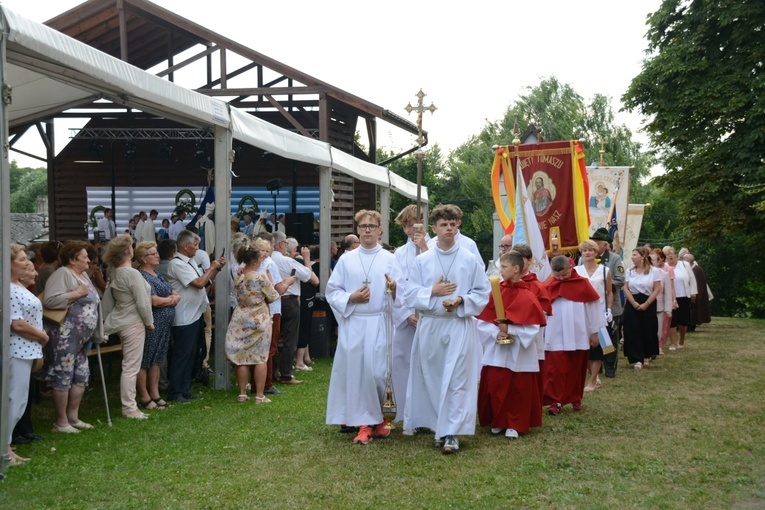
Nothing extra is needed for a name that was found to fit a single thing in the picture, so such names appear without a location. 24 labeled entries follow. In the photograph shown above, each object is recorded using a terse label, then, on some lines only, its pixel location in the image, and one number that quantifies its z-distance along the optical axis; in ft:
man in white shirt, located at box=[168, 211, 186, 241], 73.73
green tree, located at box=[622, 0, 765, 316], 85.56
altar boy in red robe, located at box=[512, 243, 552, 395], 29.04
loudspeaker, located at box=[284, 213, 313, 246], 52.34
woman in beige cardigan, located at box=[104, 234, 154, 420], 29.73
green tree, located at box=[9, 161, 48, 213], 243.60
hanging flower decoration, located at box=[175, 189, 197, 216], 73.55
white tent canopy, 22.17
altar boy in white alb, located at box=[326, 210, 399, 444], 26.91
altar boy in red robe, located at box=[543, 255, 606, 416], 32.65
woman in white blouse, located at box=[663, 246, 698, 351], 59.06
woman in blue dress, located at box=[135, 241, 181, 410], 31.50
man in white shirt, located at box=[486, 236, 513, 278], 33.91
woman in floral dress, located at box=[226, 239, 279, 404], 33.30
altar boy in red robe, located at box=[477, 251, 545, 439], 27.94
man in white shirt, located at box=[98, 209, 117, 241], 81.00
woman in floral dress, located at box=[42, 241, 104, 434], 26.71
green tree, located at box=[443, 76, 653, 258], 179.22
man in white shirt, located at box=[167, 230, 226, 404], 33.37
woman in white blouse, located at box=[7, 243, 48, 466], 23.62
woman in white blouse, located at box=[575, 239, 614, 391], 37.37
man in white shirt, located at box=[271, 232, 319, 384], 39.01
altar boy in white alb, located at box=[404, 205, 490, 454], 25.57
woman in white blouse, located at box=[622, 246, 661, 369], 47.47
